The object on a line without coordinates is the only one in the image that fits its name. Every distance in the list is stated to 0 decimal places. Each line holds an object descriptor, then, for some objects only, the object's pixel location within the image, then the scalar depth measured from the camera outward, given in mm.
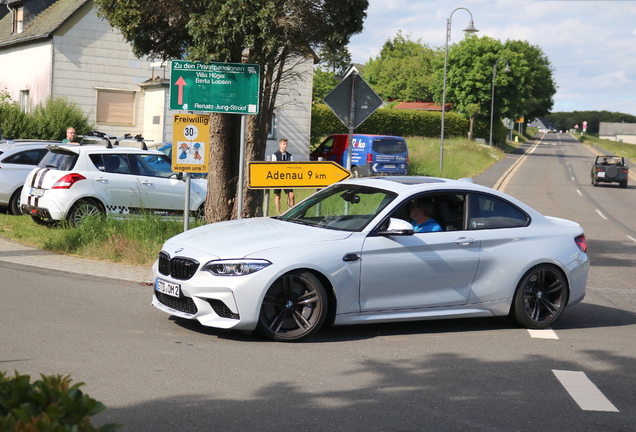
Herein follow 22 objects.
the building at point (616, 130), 189875
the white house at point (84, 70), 31828
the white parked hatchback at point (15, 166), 16312
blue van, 31875
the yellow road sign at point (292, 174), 11109
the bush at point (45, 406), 2234
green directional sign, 10648
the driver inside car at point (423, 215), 7672
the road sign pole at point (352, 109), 12234
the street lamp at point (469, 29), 37656
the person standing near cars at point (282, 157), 17228
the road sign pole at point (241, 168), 10641
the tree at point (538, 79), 107375
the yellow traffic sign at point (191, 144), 10711
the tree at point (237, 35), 11680
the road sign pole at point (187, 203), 11039
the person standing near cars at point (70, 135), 19438
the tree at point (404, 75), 112312
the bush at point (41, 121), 27359
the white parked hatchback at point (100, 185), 13797
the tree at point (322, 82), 74000
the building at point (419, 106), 98812
